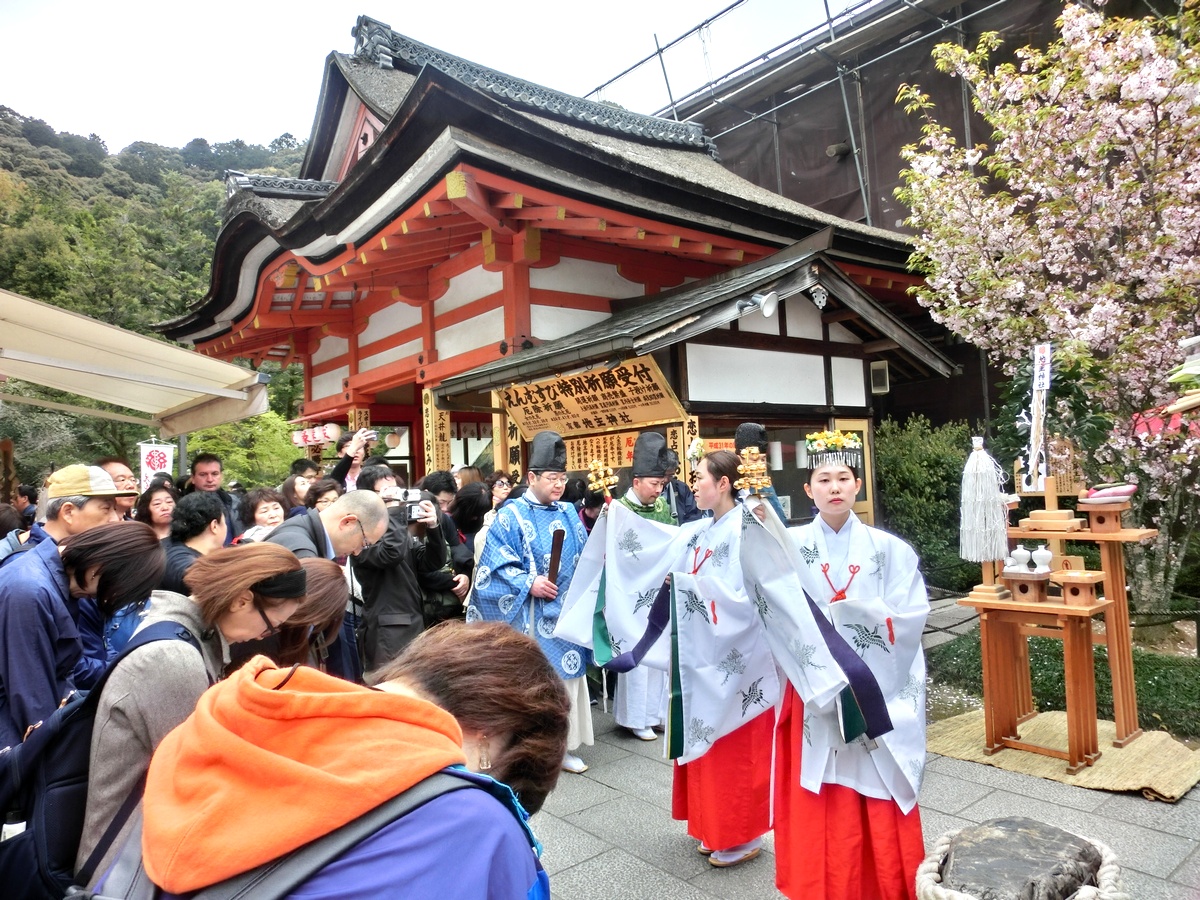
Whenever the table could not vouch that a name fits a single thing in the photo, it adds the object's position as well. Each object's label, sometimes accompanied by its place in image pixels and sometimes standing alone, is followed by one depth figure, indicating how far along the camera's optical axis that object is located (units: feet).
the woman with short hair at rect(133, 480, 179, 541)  16.42
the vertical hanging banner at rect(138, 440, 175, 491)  29.55
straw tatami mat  13.14
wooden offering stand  14.39
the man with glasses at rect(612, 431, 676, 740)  16.47
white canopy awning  18.69
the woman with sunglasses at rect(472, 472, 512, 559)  21.70
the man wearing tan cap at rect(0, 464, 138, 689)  13.56
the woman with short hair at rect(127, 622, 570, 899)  3.11
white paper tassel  15.20
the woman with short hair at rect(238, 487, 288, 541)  16.76
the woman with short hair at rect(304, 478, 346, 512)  16.34
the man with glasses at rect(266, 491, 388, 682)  11.60
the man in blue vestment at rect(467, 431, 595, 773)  14.94
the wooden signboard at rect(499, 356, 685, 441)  23.13
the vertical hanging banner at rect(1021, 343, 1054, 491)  15.65
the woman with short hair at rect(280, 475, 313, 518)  20.06
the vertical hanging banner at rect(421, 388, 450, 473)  29.78
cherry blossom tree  23.44
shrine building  21.95
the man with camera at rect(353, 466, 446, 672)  14.15
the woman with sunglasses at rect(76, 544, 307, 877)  5.65
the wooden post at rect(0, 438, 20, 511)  33.24
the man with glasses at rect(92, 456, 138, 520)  19.43
